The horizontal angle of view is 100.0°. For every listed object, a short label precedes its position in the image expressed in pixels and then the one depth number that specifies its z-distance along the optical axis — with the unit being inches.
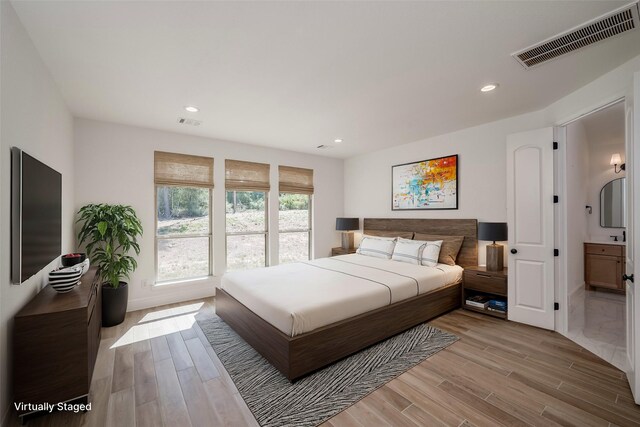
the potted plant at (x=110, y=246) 126.0
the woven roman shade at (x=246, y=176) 178.9
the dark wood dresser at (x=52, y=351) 66.1
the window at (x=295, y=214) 205.8
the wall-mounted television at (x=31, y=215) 64.9
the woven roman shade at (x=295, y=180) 203.5
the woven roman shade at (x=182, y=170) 155.6
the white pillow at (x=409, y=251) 157.0
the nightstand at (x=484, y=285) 131.1
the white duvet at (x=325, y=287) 91.4
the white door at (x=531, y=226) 118.3
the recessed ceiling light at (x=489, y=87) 101.8
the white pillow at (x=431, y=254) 151.0
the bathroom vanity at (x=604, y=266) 158.4
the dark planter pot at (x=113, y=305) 125.3
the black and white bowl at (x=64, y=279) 82.4
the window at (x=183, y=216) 158.6
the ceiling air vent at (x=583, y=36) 65.3
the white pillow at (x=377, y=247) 175.5
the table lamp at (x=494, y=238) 133.4
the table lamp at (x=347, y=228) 213.6
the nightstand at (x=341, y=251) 211.3
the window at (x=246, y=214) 181.8
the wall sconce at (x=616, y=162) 166.1
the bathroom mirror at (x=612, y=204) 168.7
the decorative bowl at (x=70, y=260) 98.7
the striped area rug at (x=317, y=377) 72.7
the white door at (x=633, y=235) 73.0
